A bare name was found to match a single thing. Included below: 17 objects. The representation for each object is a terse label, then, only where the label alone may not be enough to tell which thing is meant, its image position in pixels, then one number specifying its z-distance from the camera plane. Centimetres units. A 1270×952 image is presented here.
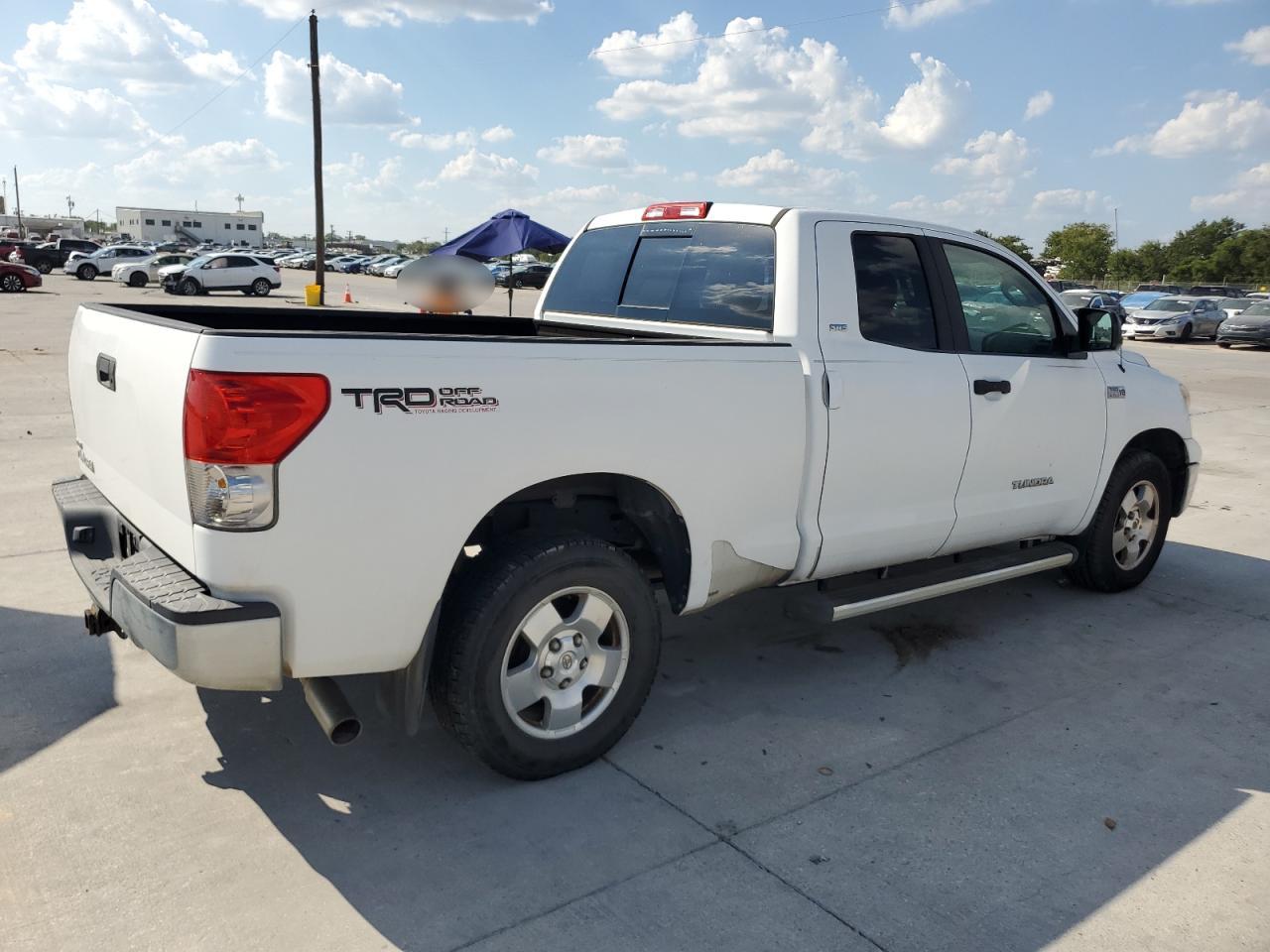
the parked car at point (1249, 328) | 2992
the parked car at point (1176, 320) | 3195
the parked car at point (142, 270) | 4100
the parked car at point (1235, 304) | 3302
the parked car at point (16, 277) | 3412
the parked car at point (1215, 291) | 4538
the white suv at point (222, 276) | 3503
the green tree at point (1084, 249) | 8350
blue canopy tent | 2175
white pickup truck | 287
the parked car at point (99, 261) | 4500
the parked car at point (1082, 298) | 3148
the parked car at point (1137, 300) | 3463
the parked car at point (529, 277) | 5206
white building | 14188
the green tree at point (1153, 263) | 8438
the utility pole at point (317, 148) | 2806
